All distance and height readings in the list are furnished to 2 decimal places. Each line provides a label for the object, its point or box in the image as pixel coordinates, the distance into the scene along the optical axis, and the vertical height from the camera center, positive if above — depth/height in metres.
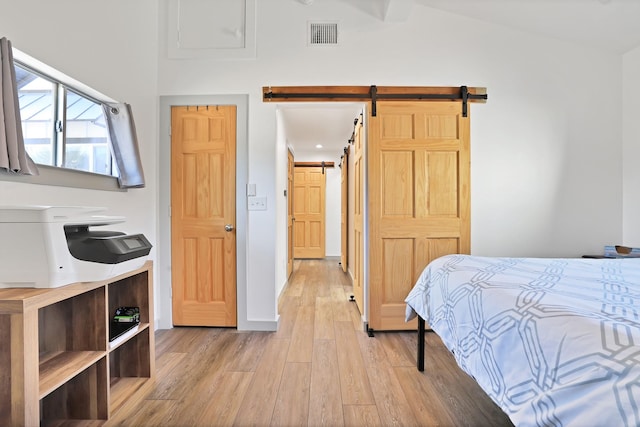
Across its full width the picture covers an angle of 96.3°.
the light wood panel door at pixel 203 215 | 2.59 -0.02
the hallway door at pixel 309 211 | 6.42 +0.03
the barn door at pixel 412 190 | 2.53 +0.20
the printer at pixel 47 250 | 1.10 -0.15
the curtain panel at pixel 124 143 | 2.12 +0.52
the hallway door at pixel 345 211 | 4.75 +0.02
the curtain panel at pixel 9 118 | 1.27 +0.43
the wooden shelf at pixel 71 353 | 0.99 -0.63
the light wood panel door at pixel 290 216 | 4.33 -0.06
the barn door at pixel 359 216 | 2.79 -0.04
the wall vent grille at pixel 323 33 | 2.56 +1.60
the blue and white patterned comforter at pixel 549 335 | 0.66 -0.37
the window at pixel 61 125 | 1.59 +0.55
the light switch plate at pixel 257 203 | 2.57 +0.08
